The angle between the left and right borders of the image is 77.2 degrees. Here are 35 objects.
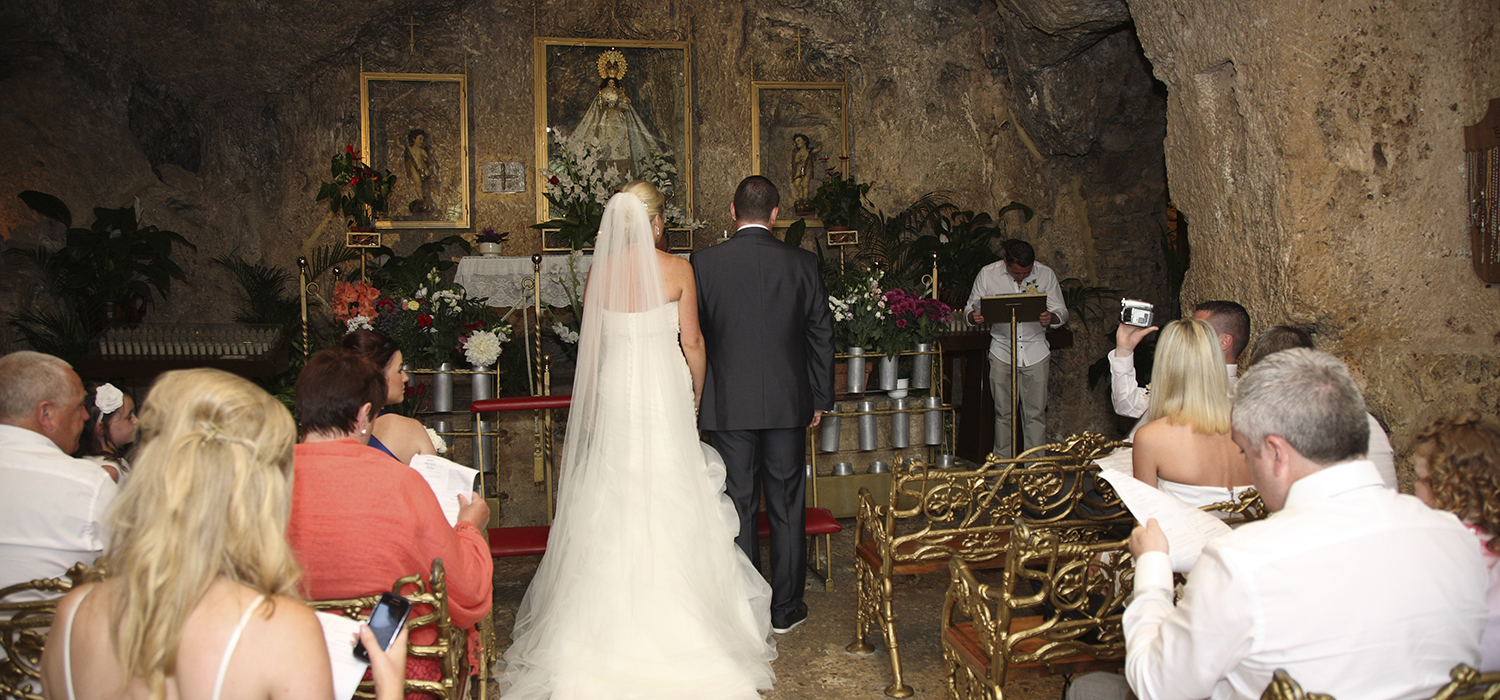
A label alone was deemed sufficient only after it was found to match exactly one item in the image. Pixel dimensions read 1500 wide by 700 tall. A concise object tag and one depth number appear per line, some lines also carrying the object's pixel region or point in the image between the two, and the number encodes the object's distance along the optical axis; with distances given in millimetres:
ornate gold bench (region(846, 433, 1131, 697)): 3646
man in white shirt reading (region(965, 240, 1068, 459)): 7703
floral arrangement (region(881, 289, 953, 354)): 6527
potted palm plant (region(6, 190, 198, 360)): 7352
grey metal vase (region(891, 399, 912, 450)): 6461
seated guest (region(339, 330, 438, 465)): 3402
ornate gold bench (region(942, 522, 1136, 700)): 2627
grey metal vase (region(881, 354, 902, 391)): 6543
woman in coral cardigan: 2311
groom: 4430
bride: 3664
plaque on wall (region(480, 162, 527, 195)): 9789
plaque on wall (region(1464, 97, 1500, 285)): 4312
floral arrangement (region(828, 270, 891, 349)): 6551
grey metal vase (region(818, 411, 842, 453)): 6285
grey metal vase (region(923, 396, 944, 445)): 6477
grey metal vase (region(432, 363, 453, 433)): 6285
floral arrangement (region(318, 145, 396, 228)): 8211
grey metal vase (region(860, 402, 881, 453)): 6391
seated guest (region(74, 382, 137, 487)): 3443
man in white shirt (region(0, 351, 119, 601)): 2496
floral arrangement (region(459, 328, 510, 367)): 6230
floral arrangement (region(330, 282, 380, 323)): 6430
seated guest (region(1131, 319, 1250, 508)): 3109
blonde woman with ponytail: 1482
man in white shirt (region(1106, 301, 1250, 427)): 3832
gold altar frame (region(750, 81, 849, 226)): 10148
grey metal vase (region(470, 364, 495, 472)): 5532
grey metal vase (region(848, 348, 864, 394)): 6473
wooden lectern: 6598
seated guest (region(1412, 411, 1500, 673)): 2008
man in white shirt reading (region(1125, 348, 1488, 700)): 1724
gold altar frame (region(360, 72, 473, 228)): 9508
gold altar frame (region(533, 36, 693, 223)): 9742
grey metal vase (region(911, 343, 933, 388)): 6652
